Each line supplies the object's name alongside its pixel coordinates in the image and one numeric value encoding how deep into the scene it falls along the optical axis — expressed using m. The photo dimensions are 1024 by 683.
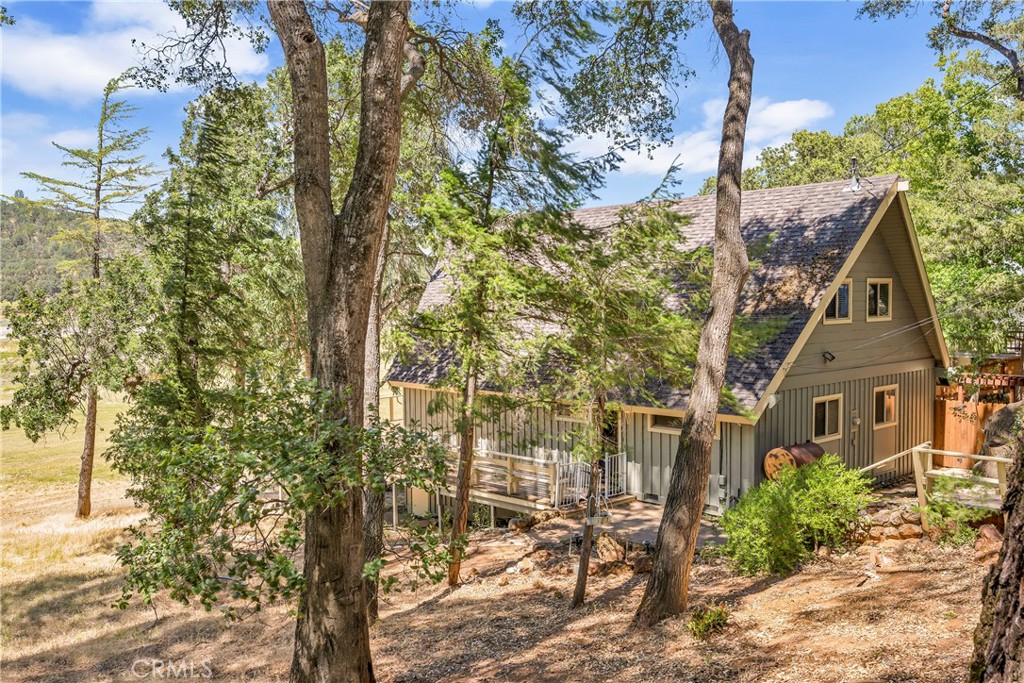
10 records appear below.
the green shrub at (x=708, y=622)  7.21
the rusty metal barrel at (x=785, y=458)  12.58
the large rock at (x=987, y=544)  7.99
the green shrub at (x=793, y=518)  9.05
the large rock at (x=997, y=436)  12.30
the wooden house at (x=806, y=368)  12.89
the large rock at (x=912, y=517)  9.57
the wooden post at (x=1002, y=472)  8.72
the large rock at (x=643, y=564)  10.55
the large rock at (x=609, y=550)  10.98
